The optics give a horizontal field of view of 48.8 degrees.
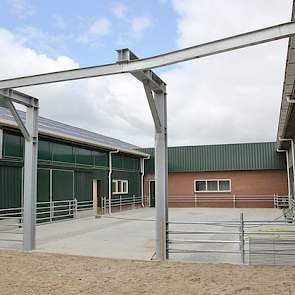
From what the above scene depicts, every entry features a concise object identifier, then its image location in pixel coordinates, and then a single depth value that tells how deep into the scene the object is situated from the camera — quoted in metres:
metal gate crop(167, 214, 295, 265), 6.40
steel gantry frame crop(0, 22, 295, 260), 5.57
